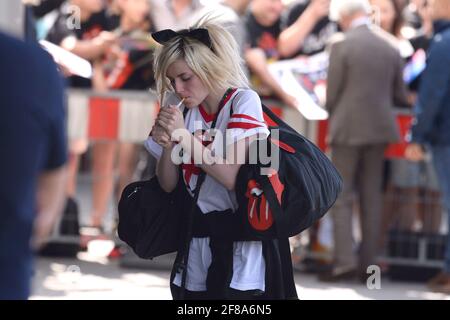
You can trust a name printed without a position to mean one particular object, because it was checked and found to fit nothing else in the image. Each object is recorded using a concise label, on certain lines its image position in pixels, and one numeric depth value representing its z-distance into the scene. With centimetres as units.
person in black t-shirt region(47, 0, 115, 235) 1780
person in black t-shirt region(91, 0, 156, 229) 1819
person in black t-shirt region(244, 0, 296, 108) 1739
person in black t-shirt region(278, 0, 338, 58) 1772
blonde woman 823
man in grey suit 1664
